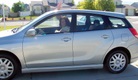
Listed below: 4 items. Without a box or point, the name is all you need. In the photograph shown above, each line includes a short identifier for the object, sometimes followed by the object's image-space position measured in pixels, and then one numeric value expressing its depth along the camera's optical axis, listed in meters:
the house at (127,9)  72.76
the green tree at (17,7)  73.94
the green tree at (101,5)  49.03
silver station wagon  4.84
